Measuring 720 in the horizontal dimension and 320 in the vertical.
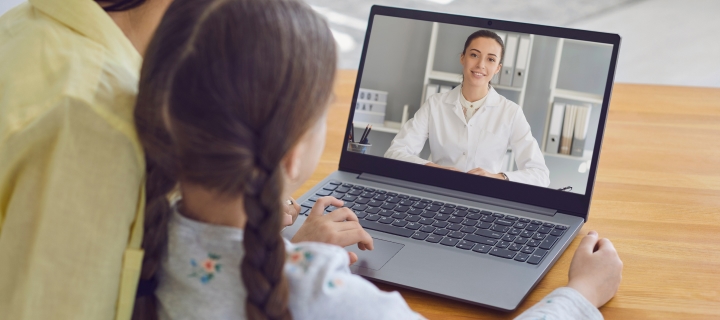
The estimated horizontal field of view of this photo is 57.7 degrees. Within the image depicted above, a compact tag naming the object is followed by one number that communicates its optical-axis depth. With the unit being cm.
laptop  82
